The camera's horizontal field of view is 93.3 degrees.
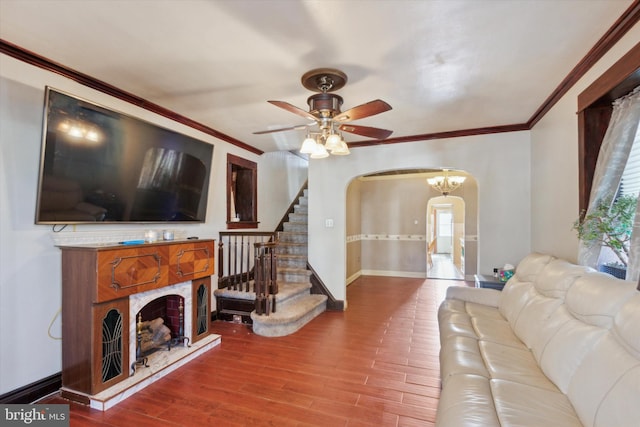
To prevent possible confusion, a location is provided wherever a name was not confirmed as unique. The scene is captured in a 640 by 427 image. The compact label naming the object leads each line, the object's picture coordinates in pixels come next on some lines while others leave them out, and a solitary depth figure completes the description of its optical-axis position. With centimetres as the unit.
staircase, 358
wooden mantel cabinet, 223
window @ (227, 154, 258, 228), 494
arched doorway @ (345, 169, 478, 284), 708
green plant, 193
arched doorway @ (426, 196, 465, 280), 759
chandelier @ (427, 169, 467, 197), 633
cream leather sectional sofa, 120
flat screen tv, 225
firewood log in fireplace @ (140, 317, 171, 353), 288
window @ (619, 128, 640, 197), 200
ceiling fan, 233
